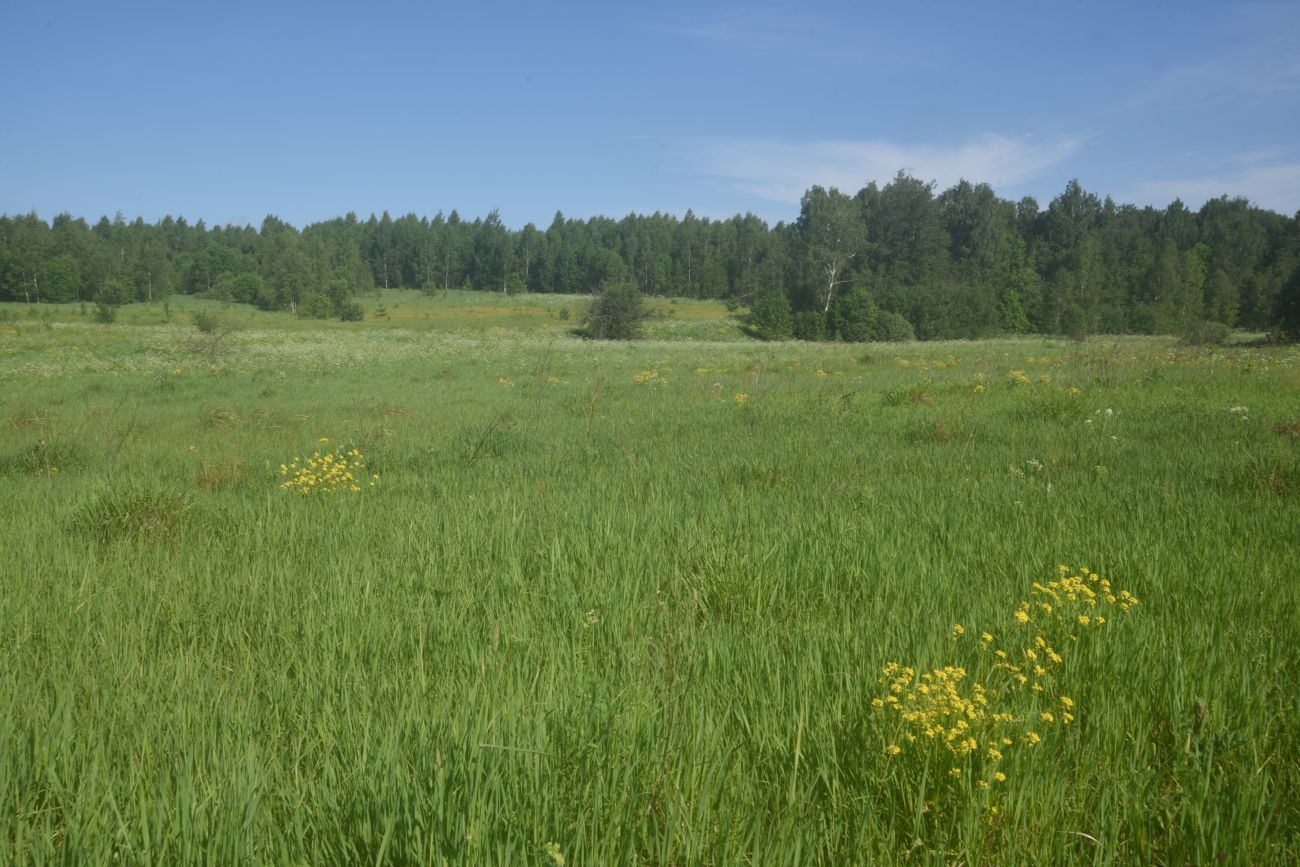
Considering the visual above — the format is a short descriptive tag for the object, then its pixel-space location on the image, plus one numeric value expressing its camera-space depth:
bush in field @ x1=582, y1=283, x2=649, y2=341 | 55.84
